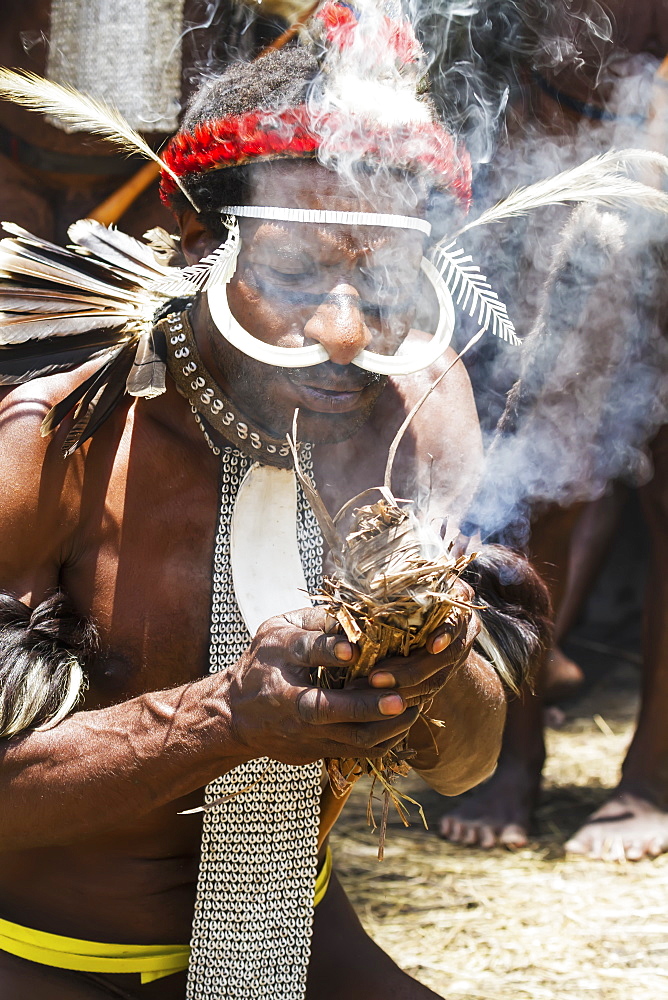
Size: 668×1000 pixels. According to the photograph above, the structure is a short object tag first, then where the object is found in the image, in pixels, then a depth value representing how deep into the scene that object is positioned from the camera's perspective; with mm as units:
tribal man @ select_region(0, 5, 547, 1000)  4336
